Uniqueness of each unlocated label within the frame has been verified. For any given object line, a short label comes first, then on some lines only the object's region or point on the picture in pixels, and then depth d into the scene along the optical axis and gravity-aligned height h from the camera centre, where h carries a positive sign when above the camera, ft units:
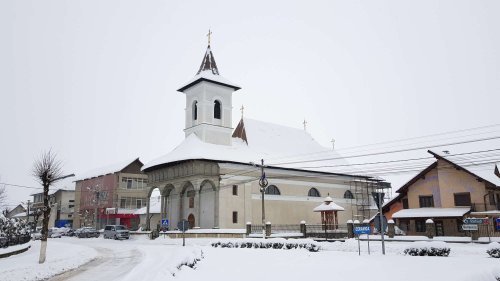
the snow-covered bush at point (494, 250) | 60.08 -6.17
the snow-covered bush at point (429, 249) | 62.54 -6.22
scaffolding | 177.68 +5.35
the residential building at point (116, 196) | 220.64 +10.15
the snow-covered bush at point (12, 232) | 89.22 -4.06
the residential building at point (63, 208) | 267.80 +4.60
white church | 134.62 +14.19
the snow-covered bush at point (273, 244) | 77.87 -6.73
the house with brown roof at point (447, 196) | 114.83 +4.16
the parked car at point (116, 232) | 144.92 -6.68
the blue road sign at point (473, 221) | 83.87 -2.47
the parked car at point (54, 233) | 185.78 -8.50
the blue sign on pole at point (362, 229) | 69.67 -3.22
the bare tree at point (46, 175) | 76.13 +8.67
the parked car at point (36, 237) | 171.22 -9.56
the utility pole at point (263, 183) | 110.42 +8.04
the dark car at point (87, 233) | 171.32 -7.98
